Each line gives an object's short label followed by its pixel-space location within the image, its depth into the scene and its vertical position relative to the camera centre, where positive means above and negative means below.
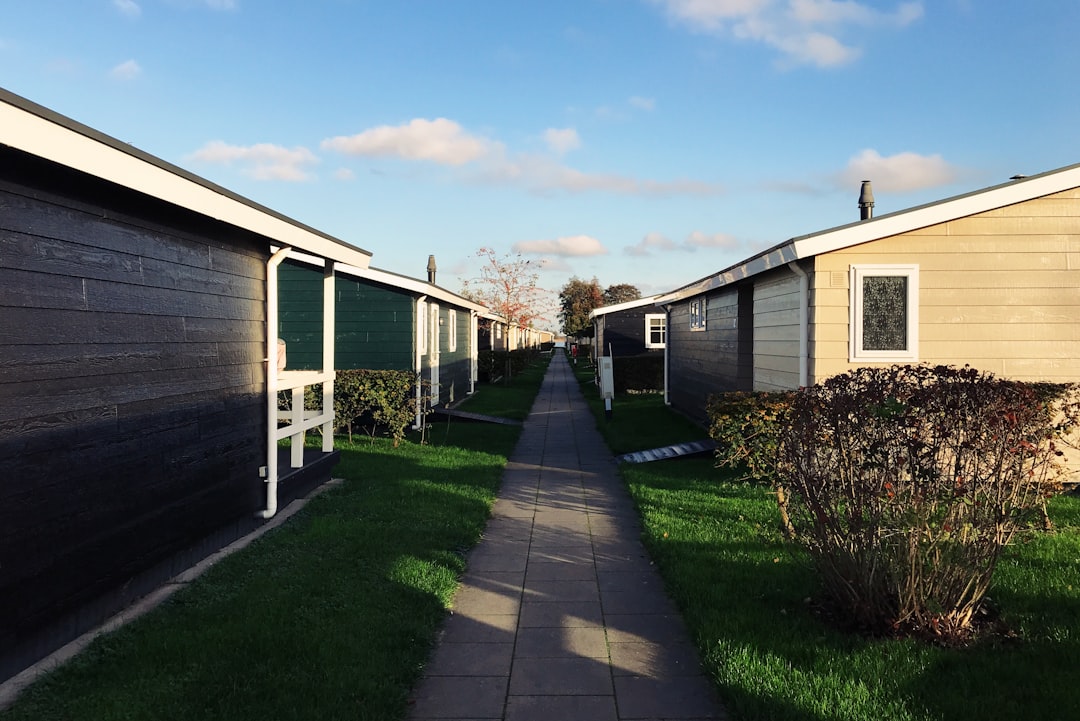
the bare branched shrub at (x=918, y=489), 4.33 -0.87
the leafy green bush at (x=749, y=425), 7.14 -0.83
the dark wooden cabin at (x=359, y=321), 15.42 +0.40
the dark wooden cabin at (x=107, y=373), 3.96 -0.22
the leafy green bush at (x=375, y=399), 12.59 -0.98
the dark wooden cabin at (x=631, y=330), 29.31 +0.43
